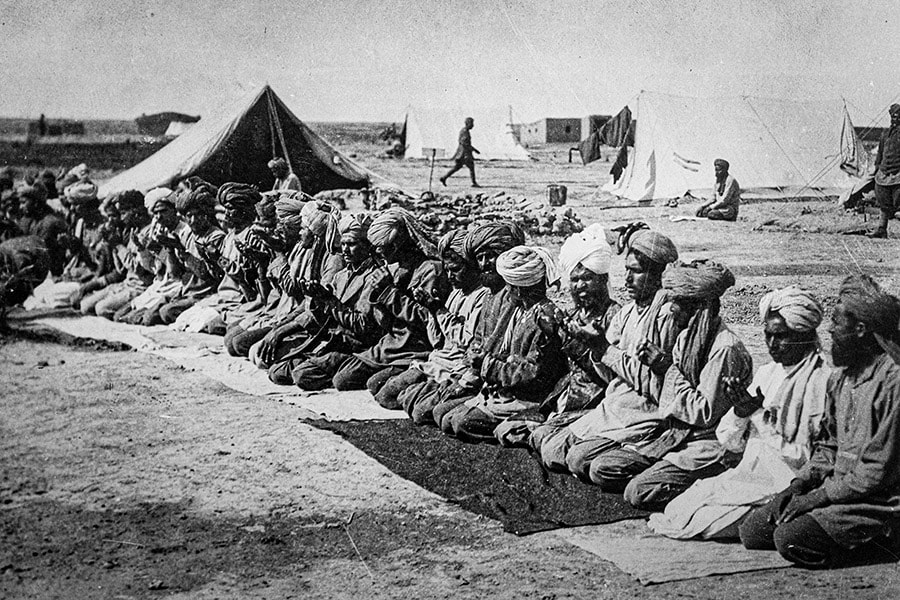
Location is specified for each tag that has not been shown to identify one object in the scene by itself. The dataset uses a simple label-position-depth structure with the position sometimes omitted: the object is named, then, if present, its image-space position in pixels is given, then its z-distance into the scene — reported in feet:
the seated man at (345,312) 24.57
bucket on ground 24.08
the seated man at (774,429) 14.25
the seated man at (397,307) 23.65
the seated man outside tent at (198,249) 31.99
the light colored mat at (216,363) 22.65
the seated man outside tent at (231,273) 30.30
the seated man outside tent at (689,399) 15.47
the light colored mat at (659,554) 13.57
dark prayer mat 15.74
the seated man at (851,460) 13.07
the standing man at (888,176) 17.28
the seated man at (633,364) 16.49
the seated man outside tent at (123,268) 34.45
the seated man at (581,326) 18.17
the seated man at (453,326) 21.81
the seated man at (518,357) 19.20
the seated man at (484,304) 20.75
